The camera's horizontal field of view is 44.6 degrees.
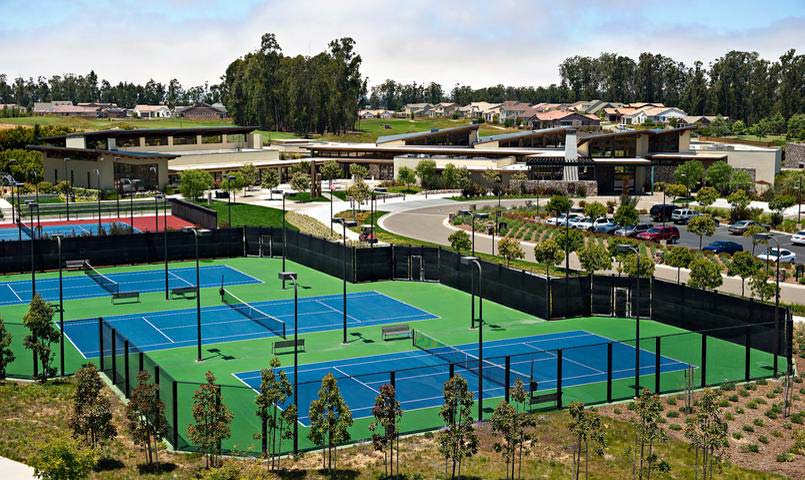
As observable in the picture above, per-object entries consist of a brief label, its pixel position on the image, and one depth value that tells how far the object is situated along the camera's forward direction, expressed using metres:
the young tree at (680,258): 49.50
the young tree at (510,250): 53.62
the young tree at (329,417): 25.89
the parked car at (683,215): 78.06
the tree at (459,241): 56.94
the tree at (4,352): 33.10
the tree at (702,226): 58.94
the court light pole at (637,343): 31.47
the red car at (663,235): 67.56
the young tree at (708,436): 25.34
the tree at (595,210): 73.06
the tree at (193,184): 90.94
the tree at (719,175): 94.19
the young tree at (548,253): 50.50
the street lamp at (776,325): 35.16
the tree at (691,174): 95.81
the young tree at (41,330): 33.88
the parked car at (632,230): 68.69
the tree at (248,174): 101.51
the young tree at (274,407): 26.67
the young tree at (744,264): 46.56
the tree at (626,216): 67.19
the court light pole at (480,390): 30.55
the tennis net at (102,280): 52.57
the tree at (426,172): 105.06
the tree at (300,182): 98.56
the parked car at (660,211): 80.44
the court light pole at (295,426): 27.30
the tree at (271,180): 100.75
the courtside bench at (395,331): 41.47
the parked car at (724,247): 60.72
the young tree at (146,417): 26.08
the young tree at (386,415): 25.86
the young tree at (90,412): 26.50
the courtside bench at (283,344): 39.19
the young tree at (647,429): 25.58
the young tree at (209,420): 25.69
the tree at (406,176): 105.50
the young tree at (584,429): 25.12
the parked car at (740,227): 72.00
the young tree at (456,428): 24.72
